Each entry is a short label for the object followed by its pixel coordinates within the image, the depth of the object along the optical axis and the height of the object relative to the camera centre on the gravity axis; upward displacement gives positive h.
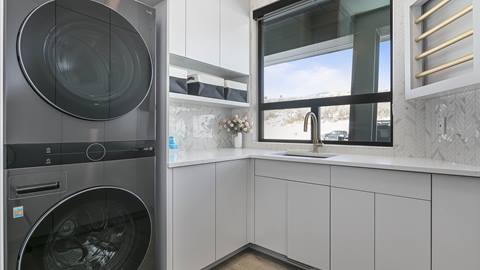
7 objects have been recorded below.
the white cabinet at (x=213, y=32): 1.90 +0.93
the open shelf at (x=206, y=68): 2.10 +0.66
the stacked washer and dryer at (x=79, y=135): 1.02 -0.01
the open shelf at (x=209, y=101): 1.95 +0.30
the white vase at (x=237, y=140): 2.78 -0.08
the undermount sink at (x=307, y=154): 2.10 -0.19
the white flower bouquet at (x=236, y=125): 2.67 +0.09
